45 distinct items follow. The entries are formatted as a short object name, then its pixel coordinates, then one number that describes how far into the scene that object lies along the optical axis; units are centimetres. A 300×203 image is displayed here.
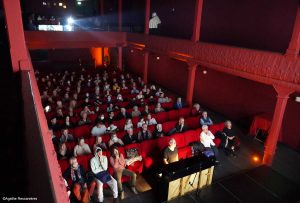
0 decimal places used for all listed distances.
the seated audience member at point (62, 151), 647
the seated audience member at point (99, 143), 685
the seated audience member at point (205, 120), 903
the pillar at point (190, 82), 1138
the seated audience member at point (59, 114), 868
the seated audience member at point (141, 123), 854
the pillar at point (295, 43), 684
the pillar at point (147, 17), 1398
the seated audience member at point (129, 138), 758
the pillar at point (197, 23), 1062
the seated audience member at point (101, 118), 883
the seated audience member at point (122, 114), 948
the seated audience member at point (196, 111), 1027
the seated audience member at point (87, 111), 905
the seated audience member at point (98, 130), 793
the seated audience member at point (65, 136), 722
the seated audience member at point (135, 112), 962
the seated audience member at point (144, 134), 781
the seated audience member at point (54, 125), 805
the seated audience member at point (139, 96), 1146
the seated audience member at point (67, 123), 815
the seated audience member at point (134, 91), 1248
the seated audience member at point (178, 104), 1072
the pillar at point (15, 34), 356
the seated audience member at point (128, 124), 827
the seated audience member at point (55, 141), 707
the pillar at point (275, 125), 728
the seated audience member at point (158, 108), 1007
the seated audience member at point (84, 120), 858
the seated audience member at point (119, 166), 618
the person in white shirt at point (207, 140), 743
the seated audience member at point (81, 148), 662
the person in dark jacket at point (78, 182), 548
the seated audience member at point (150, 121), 879
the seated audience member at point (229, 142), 841
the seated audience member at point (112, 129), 812
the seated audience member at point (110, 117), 897
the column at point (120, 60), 1778
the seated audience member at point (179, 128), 848
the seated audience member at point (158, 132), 800
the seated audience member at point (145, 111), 978
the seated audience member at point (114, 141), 711
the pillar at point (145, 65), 1548
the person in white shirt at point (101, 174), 591
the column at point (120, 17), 1715
